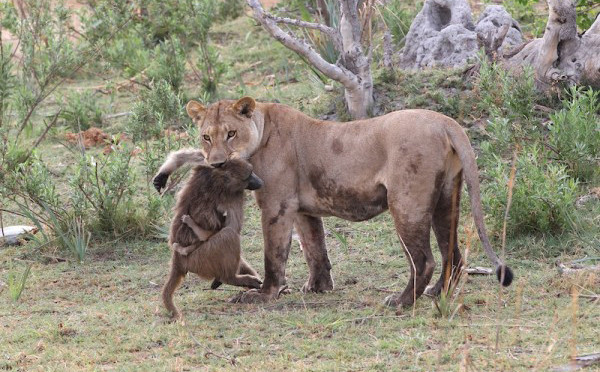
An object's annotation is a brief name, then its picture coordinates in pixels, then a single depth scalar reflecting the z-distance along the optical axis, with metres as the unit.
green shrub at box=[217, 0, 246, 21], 30.14
